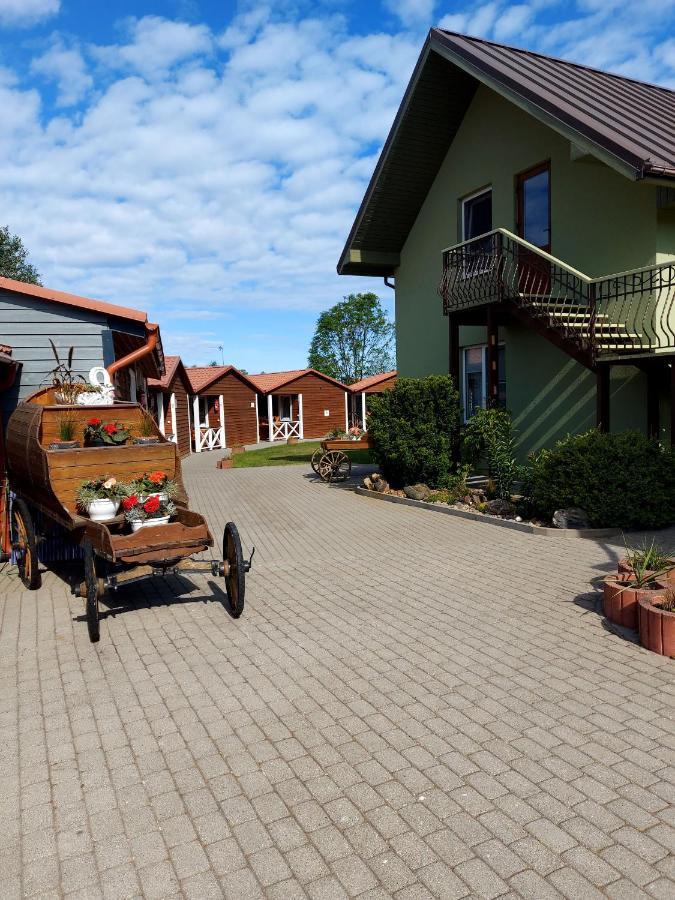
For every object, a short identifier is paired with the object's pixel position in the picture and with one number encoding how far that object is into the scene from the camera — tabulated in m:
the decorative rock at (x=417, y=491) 11.97
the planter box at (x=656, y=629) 4.73
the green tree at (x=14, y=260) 46.03
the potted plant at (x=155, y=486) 6.16
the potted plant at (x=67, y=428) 6.59
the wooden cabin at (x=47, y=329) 8.35
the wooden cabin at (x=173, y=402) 23.45
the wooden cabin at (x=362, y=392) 40.00
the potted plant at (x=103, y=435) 6.57
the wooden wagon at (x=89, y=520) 5.50
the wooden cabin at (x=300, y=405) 37.69
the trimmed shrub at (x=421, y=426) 12.30
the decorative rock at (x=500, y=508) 10.18
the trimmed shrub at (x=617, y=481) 8.56
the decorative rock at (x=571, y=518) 8.75
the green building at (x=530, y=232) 10.24
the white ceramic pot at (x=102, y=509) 5.97
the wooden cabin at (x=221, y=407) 33.06
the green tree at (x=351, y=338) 74.44
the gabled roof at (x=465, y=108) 9.62
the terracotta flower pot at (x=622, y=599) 5.25
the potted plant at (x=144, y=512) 5.86
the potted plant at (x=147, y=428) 7.13
